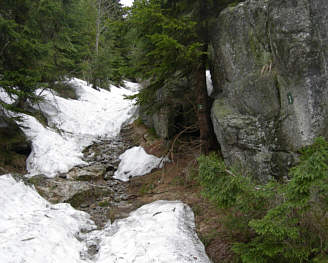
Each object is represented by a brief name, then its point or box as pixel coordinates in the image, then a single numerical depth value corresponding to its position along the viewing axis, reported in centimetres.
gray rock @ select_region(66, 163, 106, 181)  903
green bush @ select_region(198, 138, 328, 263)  260
